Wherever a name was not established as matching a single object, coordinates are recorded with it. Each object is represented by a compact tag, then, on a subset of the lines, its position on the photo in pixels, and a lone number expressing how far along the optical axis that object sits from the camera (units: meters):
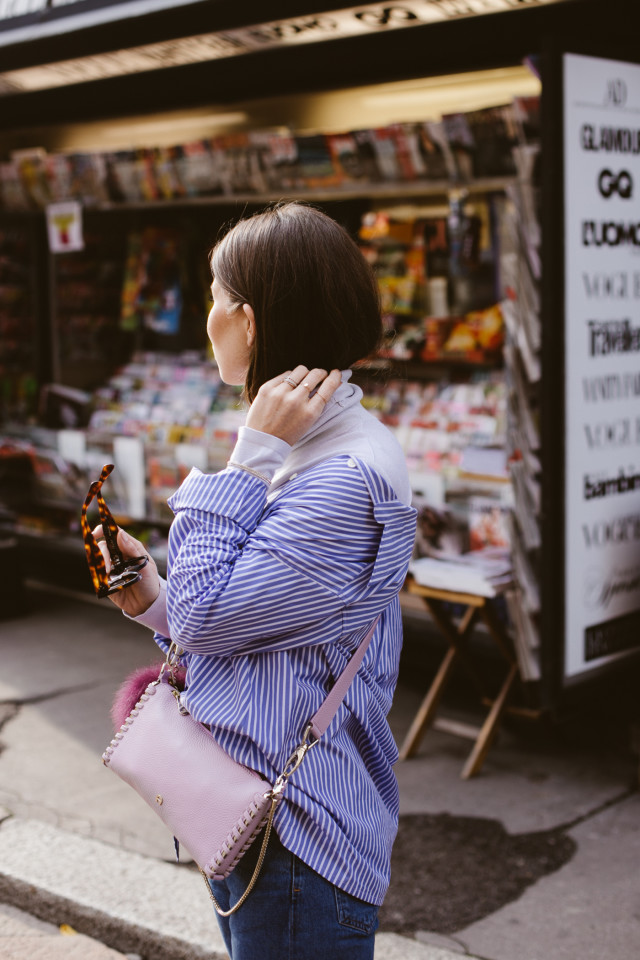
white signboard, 3.60
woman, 1.54
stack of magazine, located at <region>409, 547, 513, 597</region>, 4.21
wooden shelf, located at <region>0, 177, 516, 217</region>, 5.37
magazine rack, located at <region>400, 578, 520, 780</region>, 4.34
